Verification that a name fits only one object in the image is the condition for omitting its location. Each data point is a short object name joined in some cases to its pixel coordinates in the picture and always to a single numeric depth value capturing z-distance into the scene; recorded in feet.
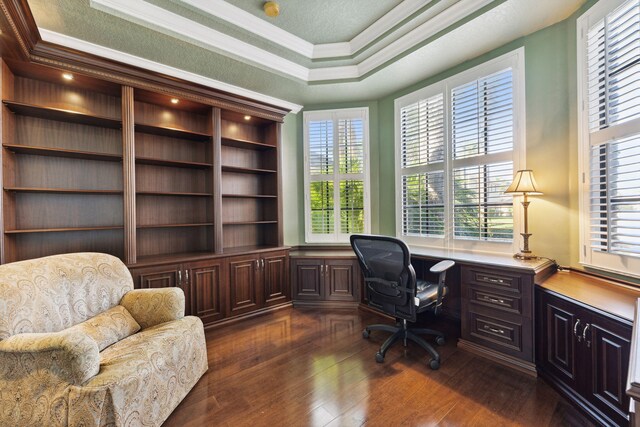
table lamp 7.48
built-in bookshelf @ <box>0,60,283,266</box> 7.53
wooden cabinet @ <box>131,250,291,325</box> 8.59
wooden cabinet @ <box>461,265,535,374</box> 6.61
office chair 6.86
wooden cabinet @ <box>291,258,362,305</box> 11.03
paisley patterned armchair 4.25
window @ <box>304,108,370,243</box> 12.45
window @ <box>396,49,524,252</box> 8.54
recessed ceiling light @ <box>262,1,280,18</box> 7.44
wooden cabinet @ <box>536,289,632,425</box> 4.51
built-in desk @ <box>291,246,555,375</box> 6.63
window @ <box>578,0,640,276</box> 5.68
